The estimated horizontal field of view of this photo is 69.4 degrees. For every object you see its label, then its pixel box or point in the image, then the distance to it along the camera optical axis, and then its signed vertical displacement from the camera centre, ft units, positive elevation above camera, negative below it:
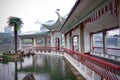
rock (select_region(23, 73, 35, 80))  14.44 -5.87
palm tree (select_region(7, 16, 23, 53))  41.77 +9.35
